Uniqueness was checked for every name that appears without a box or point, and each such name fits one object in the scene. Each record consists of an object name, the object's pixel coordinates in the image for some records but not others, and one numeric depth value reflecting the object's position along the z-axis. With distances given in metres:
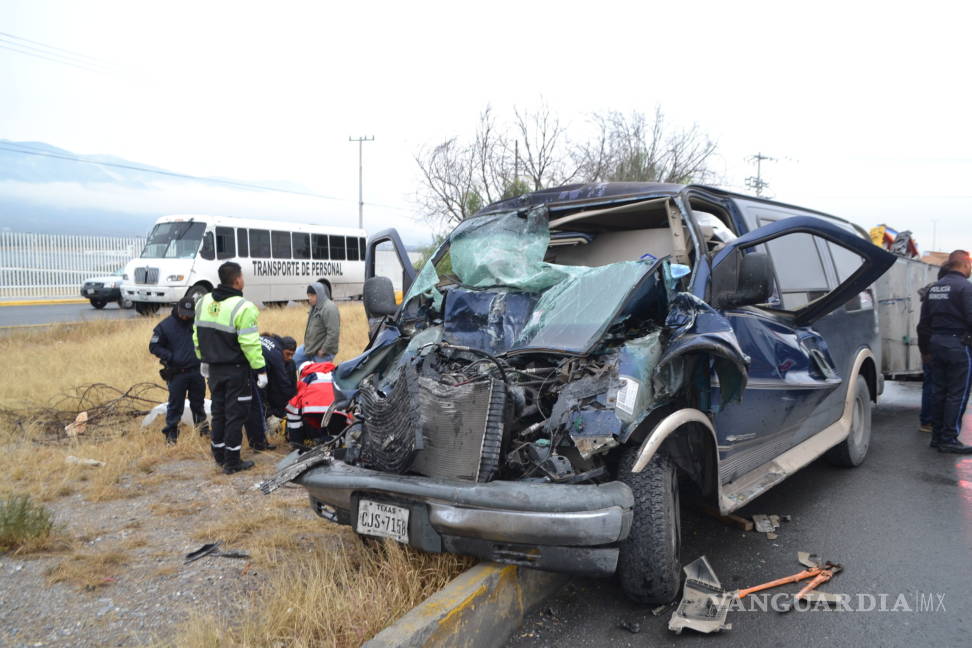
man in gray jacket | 7.53
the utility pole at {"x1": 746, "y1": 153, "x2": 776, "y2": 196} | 47.75
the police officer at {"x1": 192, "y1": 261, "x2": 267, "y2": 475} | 5.20
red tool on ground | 3.26
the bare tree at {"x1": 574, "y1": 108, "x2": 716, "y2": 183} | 24.27
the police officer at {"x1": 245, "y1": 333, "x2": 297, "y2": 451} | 5.86
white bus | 18.11
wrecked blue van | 2.81
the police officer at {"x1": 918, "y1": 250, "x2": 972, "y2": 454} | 5.90
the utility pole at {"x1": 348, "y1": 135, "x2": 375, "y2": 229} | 44.85
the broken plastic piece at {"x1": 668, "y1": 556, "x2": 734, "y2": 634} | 2.92
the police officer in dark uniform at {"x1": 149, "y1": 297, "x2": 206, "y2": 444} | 6.00
